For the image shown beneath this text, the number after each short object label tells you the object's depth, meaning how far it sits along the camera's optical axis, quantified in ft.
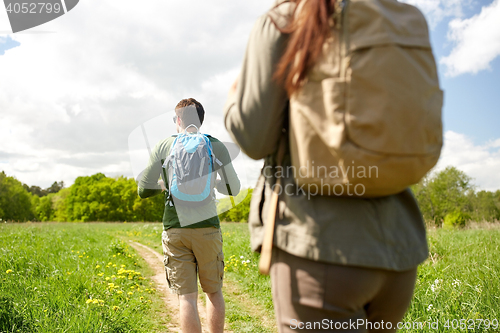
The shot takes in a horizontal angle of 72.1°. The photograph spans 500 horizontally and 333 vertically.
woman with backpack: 3.46
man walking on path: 9.30
